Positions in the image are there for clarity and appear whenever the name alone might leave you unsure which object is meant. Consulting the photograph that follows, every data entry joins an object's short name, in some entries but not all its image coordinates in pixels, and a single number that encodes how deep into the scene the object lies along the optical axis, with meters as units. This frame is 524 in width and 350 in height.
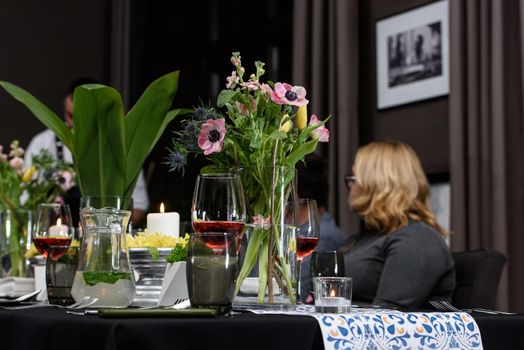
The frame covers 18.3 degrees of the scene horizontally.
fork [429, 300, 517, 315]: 2.82
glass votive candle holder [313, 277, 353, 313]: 2.76
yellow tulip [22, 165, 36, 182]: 4.11
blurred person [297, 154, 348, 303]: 4.70
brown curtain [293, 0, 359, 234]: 6.19
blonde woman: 4.00
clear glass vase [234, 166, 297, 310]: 2.85
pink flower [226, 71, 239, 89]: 2.95
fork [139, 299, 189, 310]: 2.89
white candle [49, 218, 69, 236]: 3.37
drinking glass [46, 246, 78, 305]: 3.08
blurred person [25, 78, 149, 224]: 6.96
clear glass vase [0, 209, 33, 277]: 3.86
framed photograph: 5.73
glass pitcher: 2.87
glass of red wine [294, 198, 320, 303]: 3.04
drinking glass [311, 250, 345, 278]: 3.19
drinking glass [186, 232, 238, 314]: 2.66
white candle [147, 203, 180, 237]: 3.29
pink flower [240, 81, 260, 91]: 2.92
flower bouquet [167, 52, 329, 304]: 2.88
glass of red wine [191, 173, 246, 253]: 2.85
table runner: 2.59
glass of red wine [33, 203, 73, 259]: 3.34
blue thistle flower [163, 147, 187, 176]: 2.99
